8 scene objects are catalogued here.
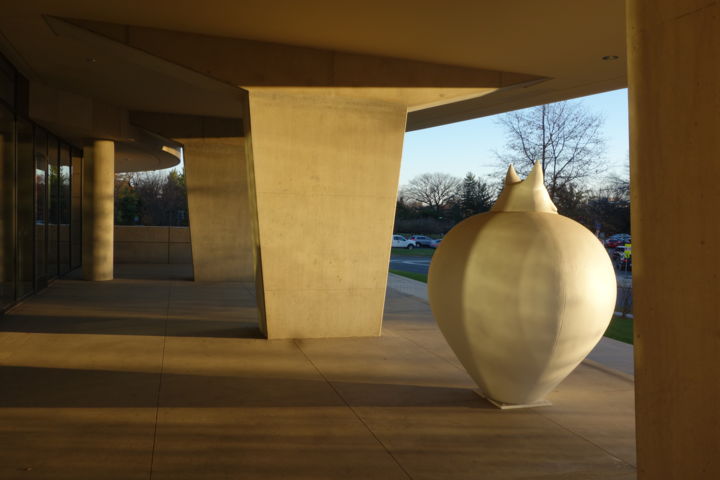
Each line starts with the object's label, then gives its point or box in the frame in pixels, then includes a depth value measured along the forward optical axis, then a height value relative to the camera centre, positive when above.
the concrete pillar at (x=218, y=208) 18.36 +1.07
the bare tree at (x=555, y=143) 23.30 +3.93
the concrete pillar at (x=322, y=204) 9.43 +0.61
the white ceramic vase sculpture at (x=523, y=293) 5.64 -0.49
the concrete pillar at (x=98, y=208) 17.69 +1.04
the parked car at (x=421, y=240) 43.22 +0.15
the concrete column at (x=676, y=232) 2.49 +0.04
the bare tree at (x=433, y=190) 48.94 +4.57
